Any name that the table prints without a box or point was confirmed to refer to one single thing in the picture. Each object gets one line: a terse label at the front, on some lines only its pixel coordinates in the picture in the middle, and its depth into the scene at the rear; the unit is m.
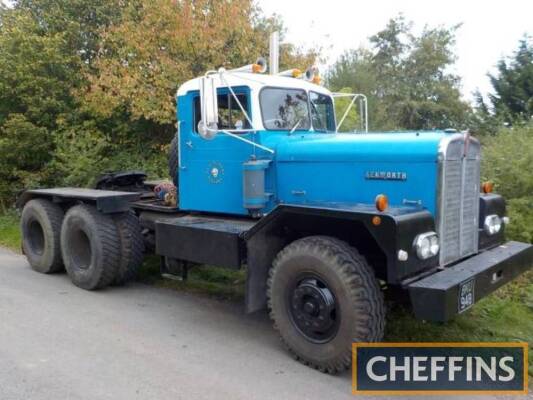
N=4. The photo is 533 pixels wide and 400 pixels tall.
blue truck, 4.20
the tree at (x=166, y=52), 10.85
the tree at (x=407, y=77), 27.97
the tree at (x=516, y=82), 18.41
